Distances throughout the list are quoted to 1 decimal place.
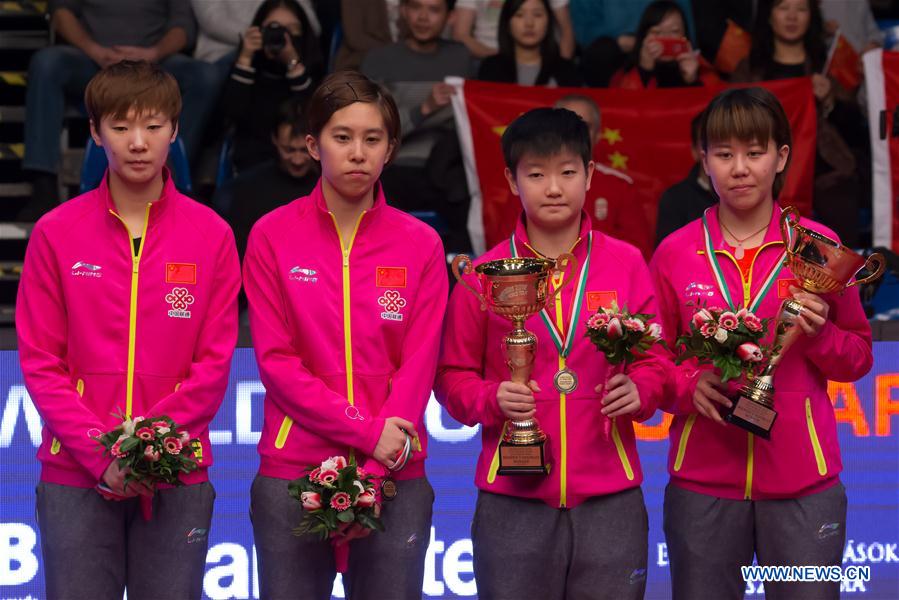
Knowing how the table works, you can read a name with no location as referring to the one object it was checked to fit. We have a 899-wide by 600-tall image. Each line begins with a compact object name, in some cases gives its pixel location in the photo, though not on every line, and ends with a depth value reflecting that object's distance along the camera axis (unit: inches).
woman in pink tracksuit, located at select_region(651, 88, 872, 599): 318.3
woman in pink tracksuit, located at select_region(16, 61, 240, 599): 304.0
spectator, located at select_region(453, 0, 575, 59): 647.8
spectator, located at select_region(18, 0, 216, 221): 608.7
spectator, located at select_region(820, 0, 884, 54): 655.8
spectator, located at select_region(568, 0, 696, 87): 638.5
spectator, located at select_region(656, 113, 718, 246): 534.6
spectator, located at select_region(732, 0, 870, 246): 605.3
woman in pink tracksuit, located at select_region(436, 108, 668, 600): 308.7
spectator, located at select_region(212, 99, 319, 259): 540.7
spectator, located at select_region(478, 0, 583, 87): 625.9
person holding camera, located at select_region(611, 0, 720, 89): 621.0
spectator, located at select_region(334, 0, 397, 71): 638.5
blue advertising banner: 394.3
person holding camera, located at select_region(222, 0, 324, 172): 598.9
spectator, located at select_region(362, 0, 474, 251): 594.5
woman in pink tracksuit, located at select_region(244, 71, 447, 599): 306.3
